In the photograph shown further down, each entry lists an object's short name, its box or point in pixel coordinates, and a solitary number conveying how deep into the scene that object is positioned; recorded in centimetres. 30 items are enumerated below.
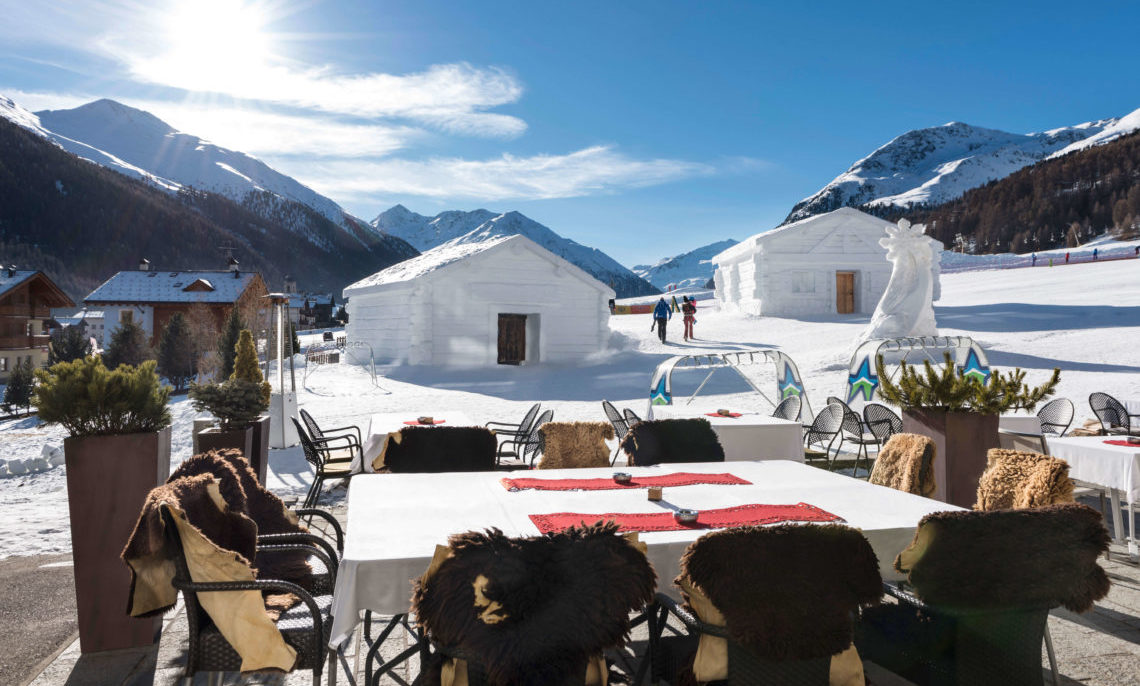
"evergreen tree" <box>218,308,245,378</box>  3009
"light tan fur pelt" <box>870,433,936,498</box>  416
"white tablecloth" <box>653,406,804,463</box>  651
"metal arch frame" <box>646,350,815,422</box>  982
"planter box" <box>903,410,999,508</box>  457
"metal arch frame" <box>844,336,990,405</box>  1081
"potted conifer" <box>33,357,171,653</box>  339
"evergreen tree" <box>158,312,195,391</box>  3794
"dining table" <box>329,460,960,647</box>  240
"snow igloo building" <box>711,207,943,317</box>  2609
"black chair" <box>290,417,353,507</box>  612
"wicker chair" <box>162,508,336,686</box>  238
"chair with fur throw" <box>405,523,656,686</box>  194
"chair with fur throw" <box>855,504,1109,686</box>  229
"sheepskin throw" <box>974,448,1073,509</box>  308
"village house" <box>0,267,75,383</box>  4041
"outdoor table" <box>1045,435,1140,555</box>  456
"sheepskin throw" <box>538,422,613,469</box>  552
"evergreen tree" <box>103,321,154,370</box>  3775
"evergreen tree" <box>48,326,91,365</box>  3875
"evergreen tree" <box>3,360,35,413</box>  3403
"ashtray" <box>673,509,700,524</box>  289
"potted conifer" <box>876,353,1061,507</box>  458
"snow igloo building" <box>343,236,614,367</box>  2042
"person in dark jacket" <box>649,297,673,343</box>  2325
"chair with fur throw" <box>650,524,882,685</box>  206
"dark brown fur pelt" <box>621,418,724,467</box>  497
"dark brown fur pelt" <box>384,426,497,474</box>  493
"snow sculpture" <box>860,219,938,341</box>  1644
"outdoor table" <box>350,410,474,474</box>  643
